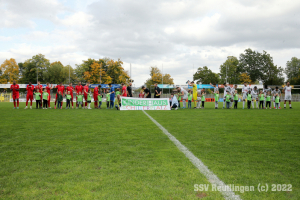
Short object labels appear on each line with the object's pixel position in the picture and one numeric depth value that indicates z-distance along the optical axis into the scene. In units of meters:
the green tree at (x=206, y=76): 86.25
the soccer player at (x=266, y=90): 19.07
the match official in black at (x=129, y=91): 17.38
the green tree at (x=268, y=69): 83.38
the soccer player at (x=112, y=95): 18.43
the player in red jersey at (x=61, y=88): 17.23
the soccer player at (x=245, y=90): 18.41
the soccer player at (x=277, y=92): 18.90
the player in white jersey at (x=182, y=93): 18.06
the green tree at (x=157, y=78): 73.69
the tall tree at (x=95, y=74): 62.61
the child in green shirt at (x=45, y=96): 17.44
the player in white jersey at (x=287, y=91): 18.40
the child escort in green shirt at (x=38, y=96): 17.14
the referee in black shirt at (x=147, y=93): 17.60
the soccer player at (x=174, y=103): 16.91
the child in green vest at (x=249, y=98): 18.44
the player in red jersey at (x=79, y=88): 17.59
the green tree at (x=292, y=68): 87.94
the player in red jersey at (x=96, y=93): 18.62
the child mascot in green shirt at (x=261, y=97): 18.59
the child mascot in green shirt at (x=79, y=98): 18.13
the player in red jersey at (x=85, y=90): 18.09
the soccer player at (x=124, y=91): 17.50
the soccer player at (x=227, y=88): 18.08
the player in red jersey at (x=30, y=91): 17.08
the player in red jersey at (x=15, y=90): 16.88
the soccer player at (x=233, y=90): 18.05
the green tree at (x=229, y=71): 77.62
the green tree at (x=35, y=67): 83.68
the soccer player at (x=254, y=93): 18.73
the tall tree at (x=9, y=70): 79.75
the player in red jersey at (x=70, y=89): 17.71
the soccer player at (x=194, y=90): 17.98
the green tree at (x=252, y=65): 83.81
